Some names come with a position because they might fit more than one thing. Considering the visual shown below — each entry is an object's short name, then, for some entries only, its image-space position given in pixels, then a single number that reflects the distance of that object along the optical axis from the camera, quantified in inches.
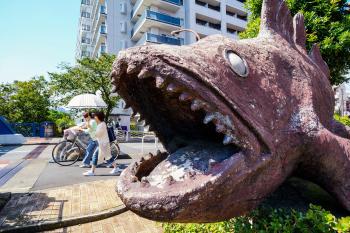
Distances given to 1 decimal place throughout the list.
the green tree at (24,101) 1297.2
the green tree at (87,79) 1051.3
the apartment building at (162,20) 1534.2
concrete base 831.1
